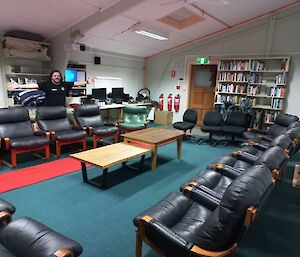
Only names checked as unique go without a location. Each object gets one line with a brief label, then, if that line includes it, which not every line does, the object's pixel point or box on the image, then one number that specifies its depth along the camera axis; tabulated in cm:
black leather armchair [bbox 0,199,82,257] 130
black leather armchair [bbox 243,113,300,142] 439
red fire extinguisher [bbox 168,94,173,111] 796
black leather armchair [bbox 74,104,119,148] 464
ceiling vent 529
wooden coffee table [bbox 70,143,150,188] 297
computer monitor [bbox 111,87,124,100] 683
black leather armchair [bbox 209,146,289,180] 203
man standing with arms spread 470
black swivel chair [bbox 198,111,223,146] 545
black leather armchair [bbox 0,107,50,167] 361
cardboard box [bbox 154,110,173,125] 769
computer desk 595
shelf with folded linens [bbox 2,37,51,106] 476
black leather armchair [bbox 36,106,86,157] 413
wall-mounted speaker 657
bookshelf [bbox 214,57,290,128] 595
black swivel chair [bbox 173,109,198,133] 551
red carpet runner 311
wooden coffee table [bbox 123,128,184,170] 370
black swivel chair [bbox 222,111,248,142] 518
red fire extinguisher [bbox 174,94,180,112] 779
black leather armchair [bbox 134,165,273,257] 128
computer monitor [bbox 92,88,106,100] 624
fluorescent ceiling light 515
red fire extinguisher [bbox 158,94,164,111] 815
